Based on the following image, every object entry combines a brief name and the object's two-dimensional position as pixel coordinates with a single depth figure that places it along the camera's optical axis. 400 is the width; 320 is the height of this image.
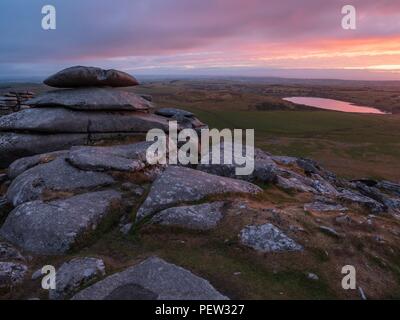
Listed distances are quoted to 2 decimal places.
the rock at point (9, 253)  13.54
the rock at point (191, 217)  15.24
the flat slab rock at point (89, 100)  26.27
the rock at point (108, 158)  19.55
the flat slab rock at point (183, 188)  16.53
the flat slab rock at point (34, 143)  25.38
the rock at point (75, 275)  11.72
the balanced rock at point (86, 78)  26.94
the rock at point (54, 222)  14.26
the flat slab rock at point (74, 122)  25.64
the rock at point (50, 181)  17.92
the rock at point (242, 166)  21.80
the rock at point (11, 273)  12.21
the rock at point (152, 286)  11.19
